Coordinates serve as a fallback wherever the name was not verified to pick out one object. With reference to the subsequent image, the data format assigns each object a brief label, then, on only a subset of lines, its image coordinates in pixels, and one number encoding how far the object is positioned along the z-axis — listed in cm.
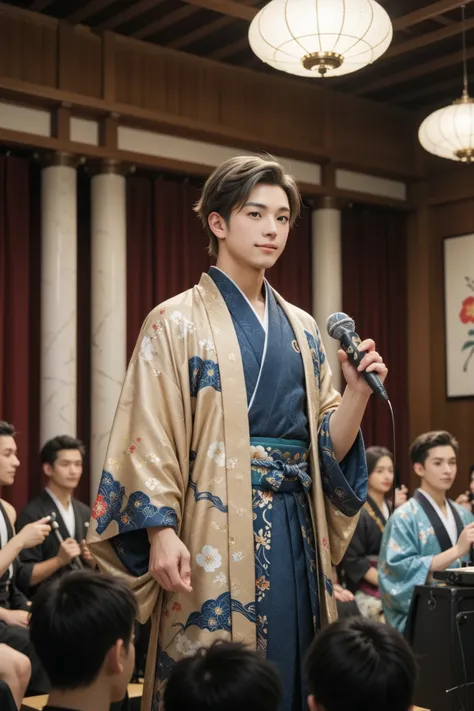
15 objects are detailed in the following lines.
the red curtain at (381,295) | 736
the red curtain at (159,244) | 637
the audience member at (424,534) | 444
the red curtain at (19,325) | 580
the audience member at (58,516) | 464
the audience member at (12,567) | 418
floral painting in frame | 727
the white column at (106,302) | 589
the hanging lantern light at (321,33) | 461
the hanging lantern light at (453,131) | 584
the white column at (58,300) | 573
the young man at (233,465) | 204
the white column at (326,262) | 695
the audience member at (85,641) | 178
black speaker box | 377
